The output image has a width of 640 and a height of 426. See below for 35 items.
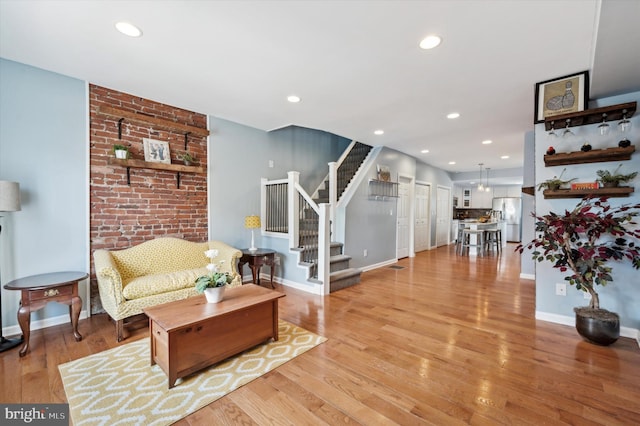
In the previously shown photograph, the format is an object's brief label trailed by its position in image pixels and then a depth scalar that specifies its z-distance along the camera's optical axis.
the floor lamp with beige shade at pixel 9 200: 2.31
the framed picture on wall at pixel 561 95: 2.70
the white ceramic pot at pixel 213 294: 2.25
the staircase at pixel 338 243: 4.31
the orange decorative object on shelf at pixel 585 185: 2.72
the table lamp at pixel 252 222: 4.28
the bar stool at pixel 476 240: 7.26
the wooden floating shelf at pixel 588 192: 2.56
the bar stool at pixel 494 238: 7.87
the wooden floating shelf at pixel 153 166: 3.19
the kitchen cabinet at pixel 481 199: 10.84
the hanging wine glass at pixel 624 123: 2.54
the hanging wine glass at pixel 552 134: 2.95
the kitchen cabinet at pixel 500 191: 10.71
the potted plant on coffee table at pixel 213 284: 2.23
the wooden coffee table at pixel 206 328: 1.91
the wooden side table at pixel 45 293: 2.31
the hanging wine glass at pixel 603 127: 2.59
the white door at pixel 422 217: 7.73
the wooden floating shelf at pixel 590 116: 2.51
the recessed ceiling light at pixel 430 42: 2.14
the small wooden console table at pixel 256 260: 4.09
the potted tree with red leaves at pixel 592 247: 2.44
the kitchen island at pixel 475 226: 7.40
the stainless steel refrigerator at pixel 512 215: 10.10
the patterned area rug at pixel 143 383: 1.64
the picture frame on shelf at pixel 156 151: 3.50
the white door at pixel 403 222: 6.84
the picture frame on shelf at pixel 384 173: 5.77
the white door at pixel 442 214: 8.86
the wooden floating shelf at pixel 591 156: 2.58
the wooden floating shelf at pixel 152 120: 3.15
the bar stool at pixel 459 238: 8.03
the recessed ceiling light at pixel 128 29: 2.04
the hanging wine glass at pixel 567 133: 2.84
